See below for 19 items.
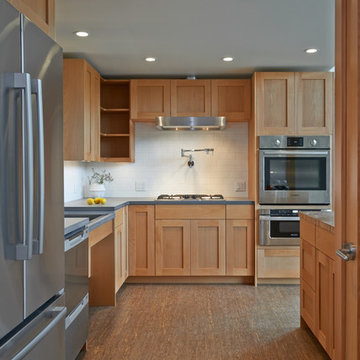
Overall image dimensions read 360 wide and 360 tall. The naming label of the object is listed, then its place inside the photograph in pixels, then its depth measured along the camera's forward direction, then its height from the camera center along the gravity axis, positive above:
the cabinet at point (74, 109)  4.07 +0.63
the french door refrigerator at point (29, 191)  1.39 -0.06
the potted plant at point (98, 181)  4.90 -0.08
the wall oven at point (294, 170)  4.60 +0.04
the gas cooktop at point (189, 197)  4.93 -0.27
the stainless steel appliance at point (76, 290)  2.42 -0.70
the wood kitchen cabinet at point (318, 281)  2.53 -0.71
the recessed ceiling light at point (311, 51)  3.99 +1.16
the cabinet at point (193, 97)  4.87 +0.88
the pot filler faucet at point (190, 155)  5.22 +0.25
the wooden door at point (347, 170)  1.47 +0.01
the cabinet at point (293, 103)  4.59 +0.76
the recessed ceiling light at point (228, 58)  4.22 +1.16
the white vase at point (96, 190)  4.89 -0.17
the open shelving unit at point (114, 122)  5.18 +0.64
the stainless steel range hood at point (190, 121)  4.73 +0.59
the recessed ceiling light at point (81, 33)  3.48 +1.17
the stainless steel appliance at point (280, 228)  4.57 -0.58
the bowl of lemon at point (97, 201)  4.22 -0.26
